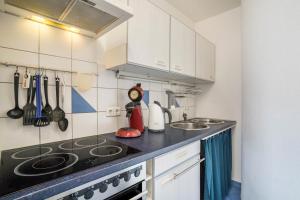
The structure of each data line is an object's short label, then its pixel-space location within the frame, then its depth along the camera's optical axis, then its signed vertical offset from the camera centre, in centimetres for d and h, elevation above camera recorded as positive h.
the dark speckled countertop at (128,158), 46 -27
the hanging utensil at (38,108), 88 -4
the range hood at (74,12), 74 +48
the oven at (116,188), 55 -36
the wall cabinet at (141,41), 107 +47
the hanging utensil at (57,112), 96 -7
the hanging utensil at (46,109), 92 -5
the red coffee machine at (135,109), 119 -6
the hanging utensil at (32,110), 85 -5
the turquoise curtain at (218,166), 128 -63
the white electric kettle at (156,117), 125 -13
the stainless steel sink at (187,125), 167 -27
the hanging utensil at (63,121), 98 -13
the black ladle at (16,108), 82 -4
